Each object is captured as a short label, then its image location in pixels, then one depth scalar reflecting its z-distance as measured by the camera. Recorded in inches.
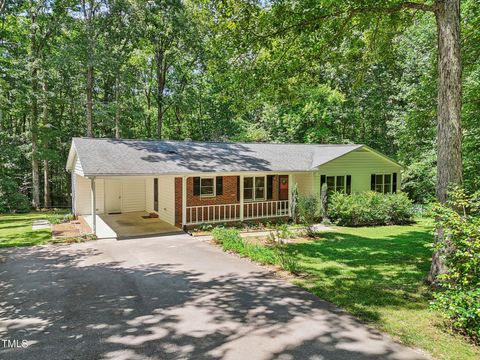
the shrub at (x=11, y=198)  828.6
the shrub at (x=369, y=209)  671.8
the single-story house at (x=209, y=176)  598.2
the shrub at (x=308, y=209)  573.6
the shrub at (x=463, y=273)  199.9
